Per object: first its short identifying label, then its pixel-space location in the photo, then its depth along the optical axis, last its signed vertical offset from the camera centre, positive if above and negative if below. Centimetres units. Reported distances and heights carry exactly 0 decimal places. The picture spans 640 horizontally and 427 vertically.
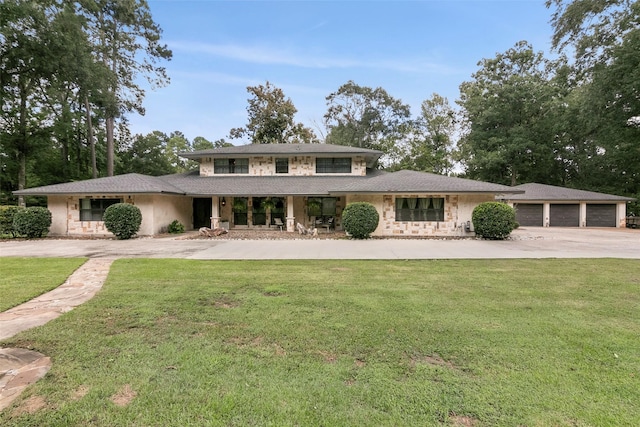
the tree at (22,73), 1647 +889
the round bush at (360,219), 1407 -45
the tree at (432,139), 3162 +789
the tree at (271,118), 3130 +970
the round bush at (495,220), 1363 -48
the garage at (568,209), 2220 +6
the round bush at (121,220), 1378 -50
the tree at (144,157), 3086 +555
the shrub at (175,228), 1670 -105
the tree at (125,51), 2212 +1301
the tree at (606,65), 1822 +952
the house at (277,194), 1534 +82
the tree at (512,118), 2942 +954
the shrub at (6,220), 1476 -54
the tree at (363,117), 3659 +1169
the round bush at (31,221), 1422 -58
